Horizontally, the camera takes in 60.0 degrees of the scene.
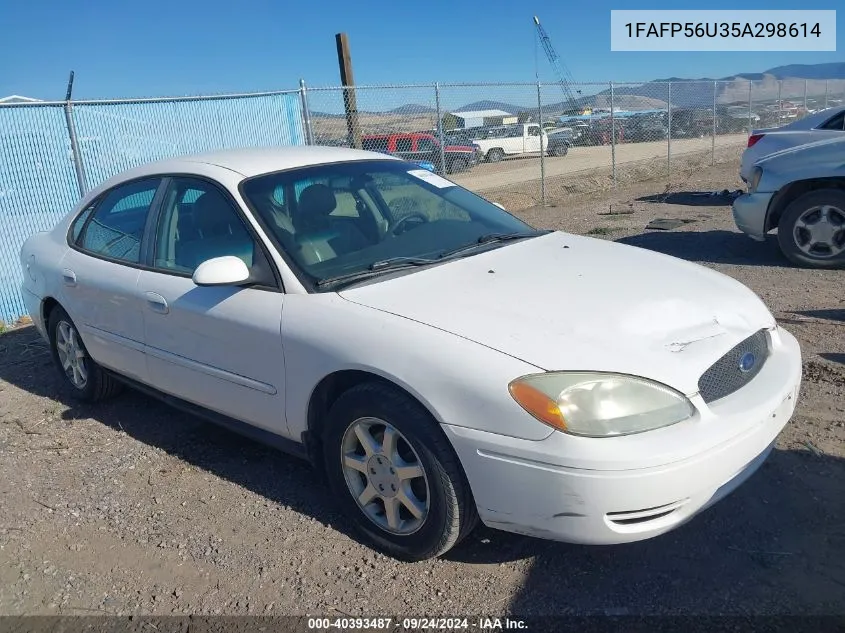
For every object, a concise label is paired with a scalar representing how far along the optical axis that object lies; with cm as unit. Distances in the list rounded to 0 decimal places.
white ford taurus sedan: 243
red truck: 1248
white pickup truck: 1495
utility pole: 1085
